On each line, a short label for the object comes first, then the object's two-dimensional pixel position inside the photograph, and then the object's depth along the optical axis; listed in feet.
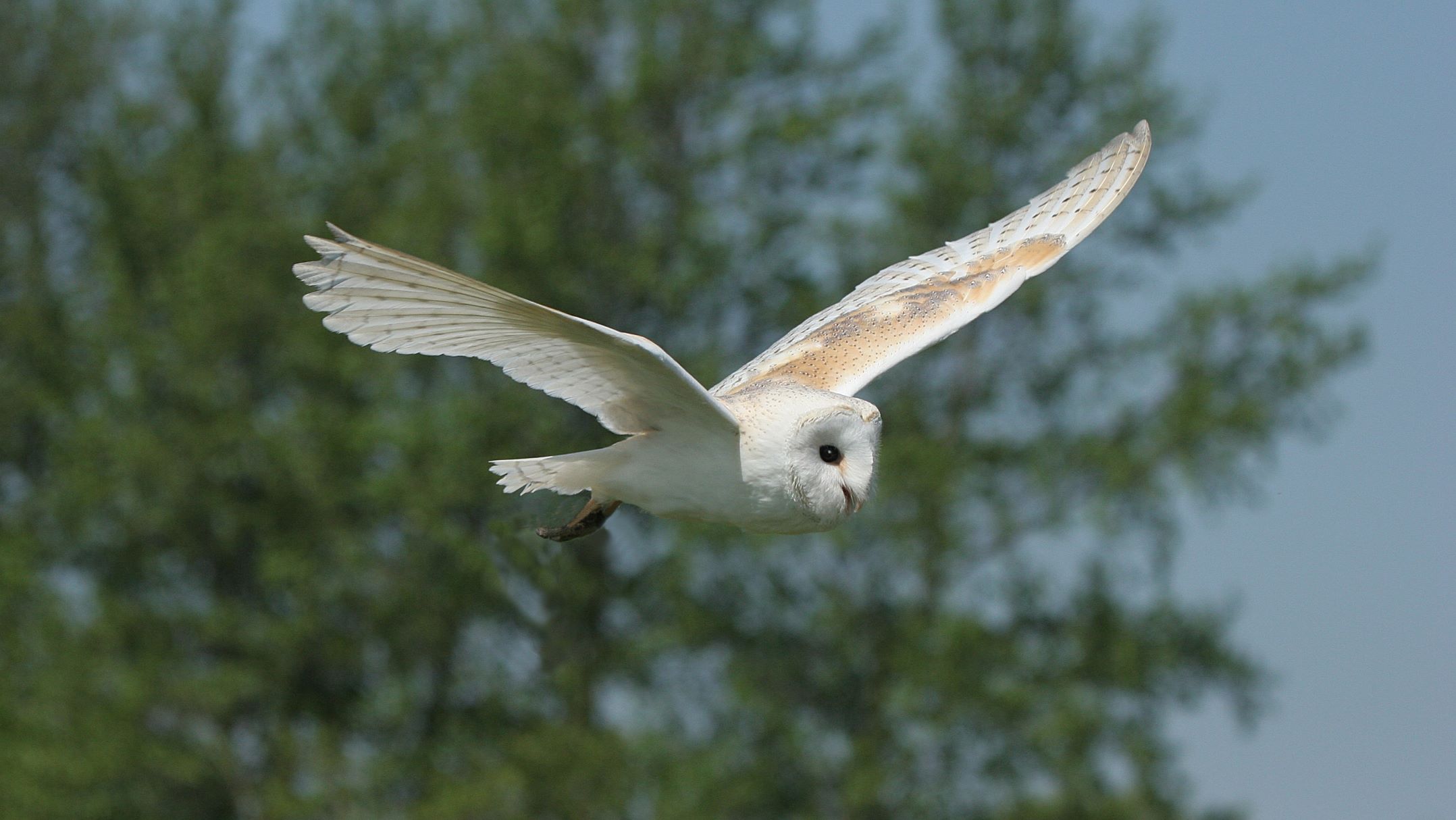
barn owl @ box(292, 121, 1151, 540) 23.73
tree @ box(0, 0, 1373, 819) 89.71
